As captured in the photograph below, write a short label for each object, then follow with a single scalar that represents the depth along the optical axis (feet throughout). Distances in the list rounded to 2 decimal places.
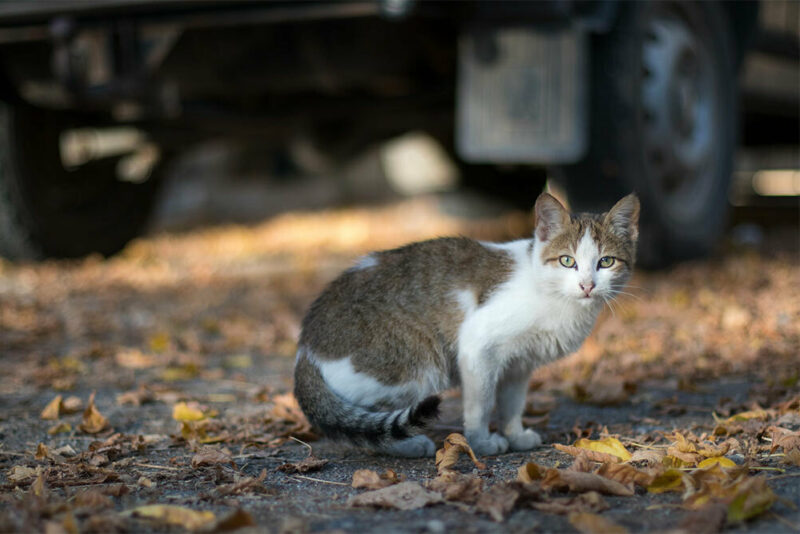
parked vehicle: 13.74
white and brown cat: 8.45
